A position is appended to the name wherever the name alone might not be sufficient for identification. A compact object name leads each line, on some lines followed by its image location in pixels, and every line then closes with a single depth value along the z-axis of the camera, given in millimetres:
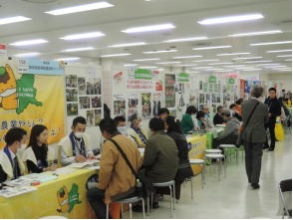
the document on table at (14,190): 2864
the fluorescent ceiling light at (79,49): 11868
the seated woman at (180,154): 4617
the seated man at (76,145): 4293
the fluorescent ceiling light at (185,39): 10309
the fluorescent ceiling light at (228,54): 14677
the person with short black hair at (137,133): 5910
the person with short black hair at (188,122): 7422
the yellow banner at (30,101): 3916
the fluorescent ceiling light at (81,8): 6383
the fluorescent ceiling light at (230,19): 7363
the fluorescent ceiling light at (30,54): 12910
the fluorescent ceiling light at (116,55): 14161
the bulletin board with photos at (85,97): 5012
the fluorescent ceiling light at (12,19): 7245
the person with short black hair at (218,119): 8922
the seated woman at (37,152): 3754
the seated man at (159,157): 4074
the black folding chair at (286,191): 2904
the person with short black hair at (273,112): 8858
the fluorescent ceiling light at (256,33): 9138
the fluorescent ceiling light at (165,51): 13364
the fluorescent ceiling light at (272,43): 11252
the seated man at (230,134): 7020
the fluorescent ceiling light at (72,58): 14953
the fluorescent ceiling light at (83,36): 9220
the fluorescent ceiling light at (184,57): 15518
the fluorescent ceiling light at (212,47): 12244
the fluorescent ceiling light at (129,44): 10939
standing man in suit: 5168
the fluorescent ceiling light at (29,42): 10189
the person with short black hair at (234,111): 9214
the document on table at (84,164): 3952
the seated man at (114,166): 3359
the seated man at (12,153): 3336
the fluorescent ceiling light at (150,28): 8340
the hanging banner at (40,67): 4145
